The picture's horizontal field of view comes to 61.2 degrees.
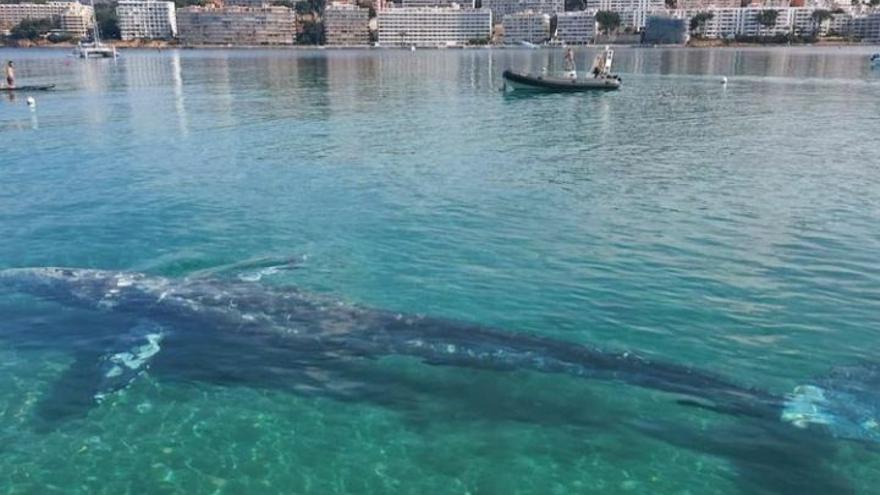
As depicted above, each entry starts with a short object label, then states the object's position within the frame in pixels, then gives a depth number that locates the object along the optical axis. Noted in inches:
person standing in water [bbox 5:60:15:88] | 3422.7
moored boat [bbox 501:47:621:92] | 3228.3
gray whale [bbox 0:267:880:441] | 611.2
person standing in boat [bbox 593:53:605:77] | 3462.1
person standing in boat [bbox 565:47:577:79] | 3294.8
